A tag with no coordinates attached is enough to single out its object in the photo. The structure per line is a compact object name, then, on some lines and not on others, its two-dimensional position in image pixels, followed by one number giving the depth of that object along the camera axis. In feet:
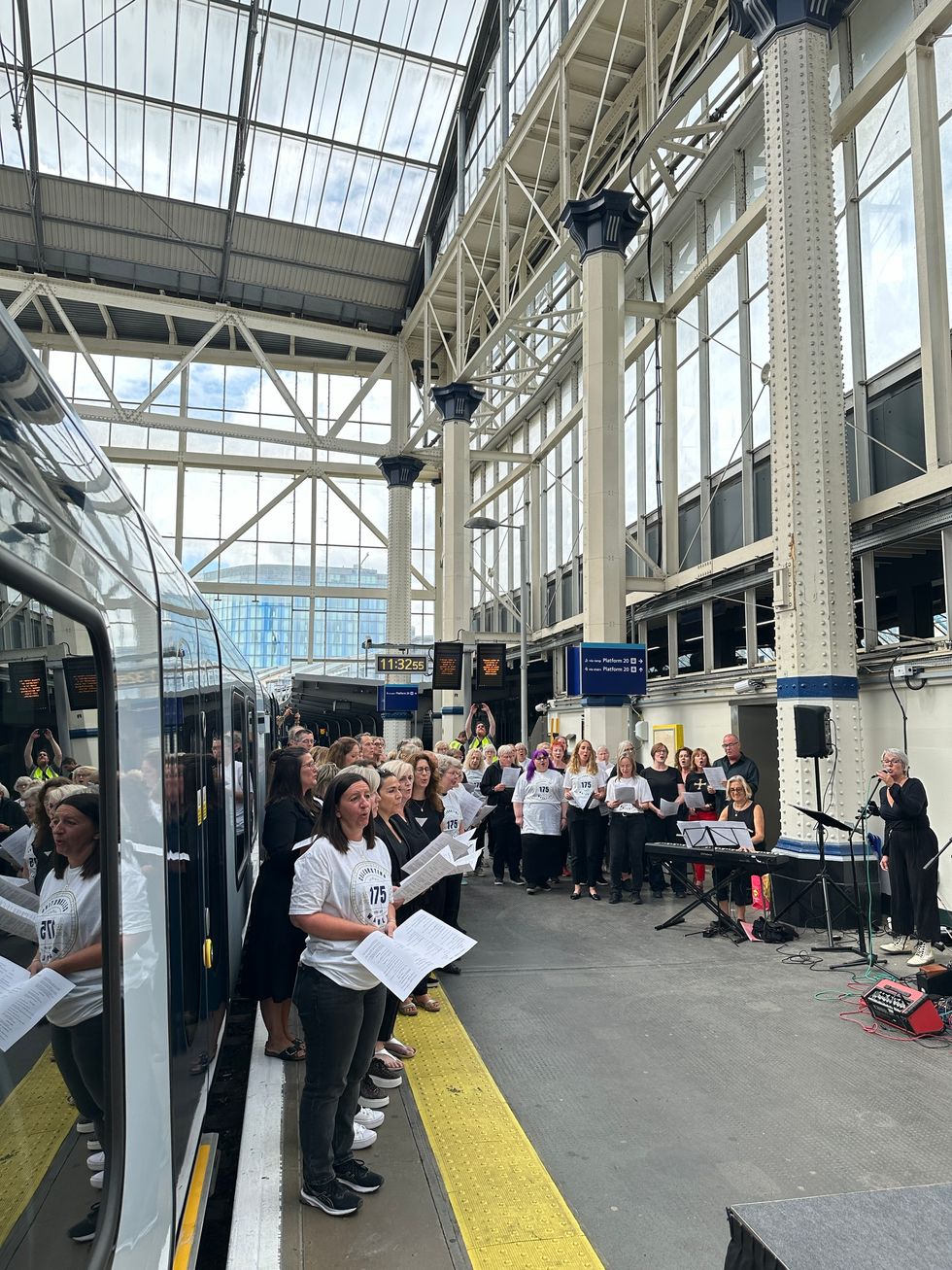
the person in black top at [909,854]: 24.38
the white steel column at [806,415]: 30.40
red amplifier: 19.01
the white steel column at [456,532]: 76.18
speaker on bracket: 28.68
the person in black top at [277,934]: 16.79
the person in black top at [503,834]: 38.55
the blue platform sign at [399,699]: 88.48
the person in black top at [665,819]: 34.94
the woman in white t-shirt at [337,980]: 11.75
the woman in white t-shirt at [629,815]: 33.56
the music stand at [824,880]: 26.32
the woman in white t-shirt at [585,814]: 34.81
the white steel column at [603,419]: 47.16
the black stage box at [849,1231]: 5.11
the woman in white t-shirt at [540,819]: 35.32
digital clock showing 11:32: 84.38
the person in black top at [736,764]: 33.17
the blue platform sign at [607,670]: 45.57
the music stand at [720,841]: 27.81
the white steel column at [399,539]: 97.76
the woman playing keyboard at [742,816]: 29.32
